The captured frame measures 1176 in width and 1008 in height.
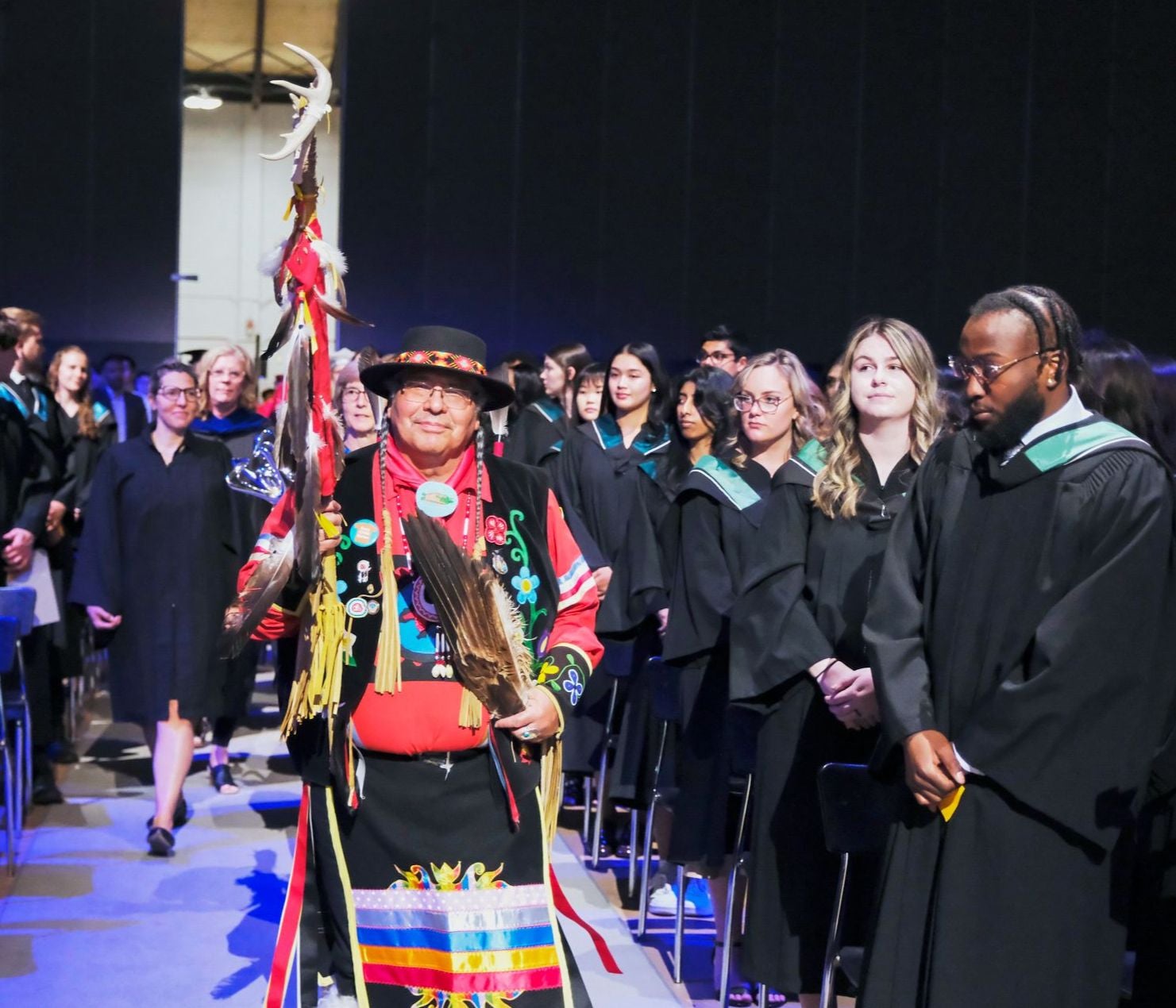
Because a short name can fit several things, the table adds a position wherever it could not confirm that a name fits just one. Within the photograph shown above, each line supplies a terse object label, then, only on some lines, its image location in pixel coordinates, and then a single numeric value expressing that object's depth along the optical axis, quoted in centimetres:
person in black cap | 360
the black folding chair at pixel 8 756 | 573
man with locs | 307
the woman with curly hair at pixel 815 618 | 416
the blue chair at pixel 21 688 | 606
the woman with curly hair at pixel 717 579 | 501
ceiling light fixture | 1485
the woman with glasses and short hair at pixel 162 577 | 686
